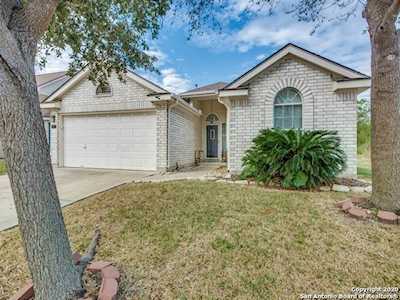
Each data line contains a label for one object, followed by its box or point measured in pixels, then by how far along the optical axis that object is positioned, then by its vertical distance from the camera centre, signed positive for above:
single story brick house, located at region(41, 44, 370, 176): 6.60 +1.24
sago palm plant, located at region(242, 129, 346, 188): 5.54 -0.38
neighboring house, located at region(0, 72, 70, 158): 14.81 +5.04
